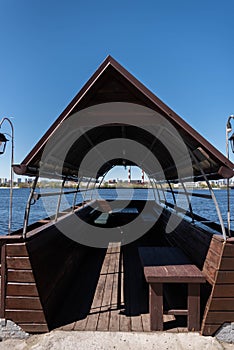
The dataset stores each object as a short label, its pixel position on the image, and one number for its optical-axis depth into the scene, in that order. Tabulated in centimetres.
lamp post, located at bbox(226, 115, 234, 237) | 377
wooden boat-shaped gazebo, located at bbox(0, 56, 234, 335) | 305
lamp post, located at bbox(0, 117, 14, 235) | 406
